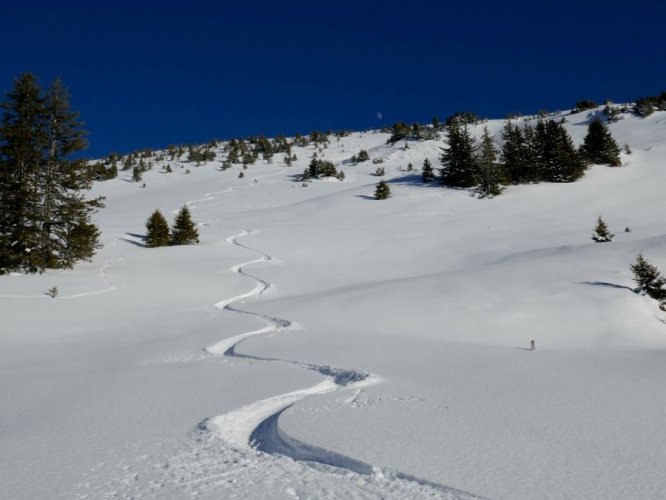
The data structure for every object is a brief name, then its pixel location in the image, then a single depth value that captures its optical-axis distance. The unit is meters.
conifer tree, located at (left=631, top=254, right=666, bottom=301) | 12.67
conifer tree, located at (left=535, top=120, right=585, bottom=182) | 42.06
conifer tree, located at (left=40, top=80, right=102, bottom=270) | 19.41
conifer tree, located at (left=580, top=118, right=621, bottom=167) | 45.00
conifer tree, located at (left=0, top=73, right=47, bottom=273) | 17.83
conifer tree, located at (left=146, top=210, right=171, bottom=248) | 27.89
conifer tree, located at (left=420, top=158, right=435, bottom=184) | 48.81
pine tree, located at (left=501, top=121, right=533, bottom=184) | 44.38
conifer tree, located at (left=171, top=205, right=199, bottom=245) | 28.30
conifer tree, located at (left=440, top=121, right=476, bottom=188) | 44.17
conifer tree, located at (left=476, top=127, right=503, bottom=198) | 40.84
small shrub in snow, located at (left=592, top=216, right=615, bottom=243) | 21.25
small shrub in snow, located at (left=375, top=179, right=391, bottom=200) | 42.47
